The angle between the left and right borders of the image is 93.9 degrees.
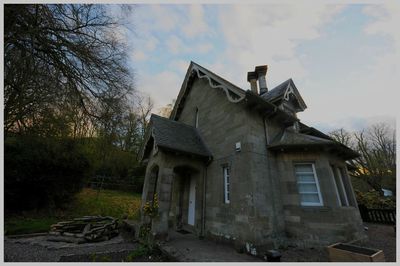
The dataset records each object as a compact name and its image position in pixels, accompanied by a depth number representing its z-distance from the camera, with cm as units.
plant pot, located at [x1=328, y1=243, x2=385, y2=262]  401
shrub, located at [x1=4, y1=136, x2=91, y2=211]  909
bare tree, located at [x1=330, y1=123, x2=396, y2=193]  2078
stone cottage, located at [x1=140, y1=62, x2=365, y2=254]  639
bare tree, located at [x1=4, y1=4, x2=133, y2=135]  464
